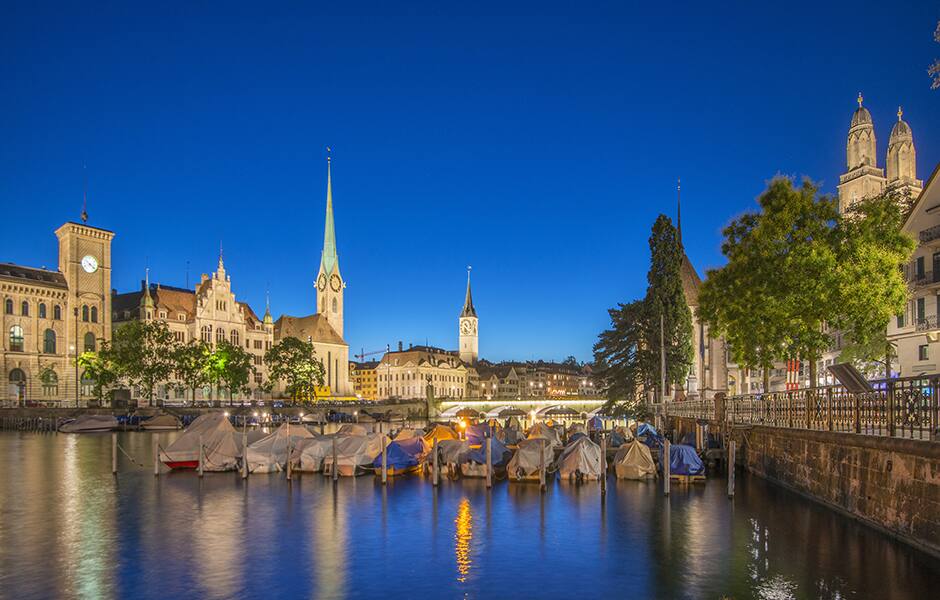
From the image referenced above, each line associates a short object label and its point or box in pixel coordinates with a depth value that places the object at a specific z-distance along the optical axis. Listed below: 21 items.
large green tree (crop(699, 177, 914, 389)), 37.59
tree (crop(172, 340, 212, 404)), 94.38
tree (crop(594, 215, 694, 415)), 68.88
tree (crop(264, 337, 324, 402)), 115.69
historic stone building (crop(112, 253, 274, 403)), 125.50
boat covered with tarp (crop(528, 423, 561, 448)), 49.38
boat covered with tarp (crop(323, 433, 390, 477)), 38.44
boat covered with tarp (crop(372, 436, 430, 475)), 38.62
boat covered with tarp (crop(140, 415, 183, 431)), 78.56
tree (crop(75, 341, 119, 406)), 89.50
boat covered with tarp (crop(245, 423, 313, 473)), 39.78
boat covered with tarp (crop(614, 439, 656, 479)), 36.88
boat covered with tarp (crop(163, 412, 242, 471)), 40.38
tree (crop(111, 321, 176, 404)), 89.38
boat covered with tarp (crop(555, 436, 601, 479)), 36.16
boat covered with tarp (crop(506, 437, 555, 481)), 36.97
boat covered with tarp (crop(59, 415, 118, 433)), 73.25
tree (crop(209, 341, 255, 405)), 100.62
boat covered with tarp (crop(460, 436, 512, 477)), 38.56
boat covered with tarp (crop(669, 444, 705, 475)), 35.62
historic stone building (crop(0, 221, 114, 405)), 95.81
